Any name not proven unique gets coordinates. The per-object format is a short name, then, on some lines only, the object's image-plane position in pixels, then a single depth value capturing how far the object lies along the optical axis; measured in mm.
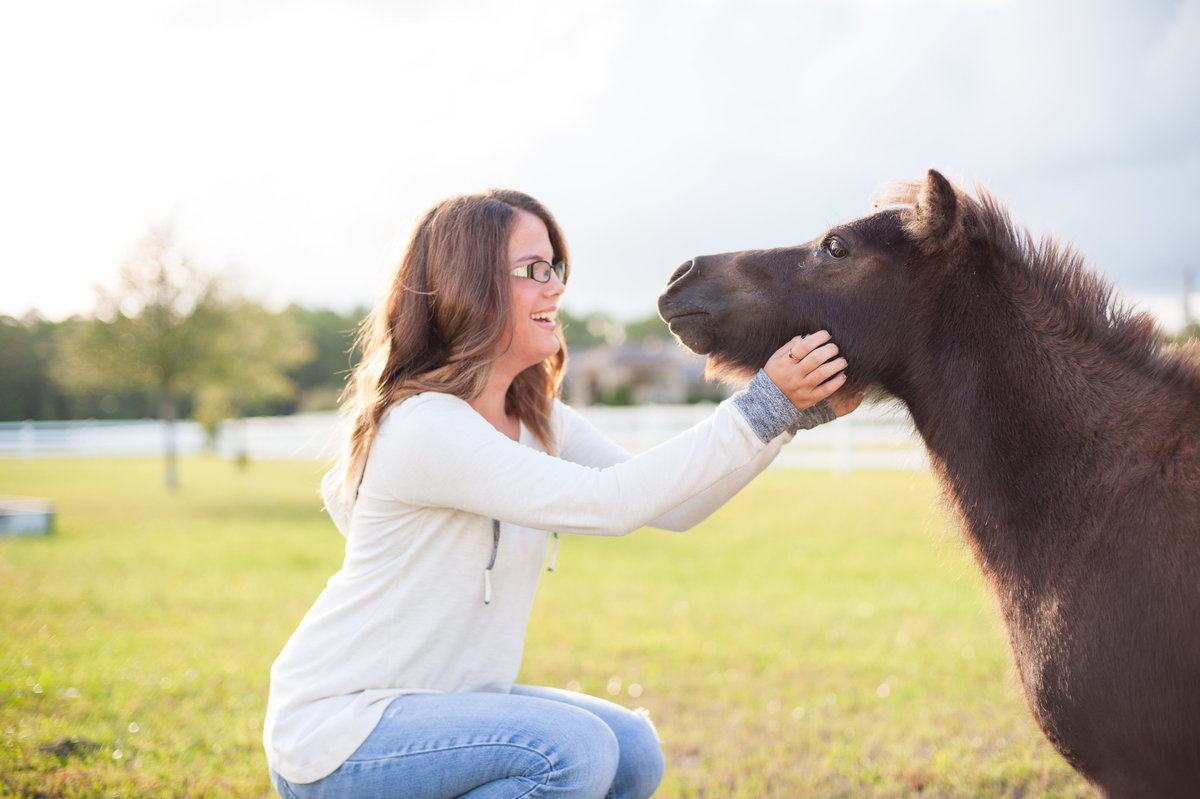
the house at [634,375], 57844
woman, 2598
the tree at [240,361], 21594
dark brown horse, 2242
